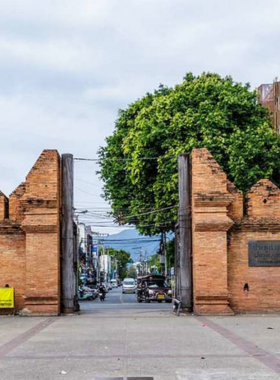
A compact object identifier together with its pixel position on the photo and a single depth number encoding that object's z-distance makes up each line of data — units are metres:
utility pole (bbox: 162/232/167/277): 40.11
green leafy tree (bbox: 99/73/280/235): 28.27
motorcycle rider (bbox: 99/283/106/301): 43.09
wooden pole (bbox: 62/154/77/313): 20.27
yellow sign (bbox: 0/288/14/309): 19.86
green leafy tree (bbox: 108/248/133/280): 146.48
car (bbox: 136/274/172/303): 36.31
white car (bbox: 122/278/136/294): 63.58
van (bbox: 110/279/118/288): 110.30
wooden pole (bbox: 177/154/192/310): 20.14
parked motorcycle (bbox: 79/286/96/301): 45.26
